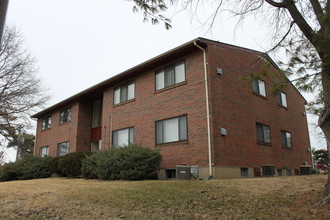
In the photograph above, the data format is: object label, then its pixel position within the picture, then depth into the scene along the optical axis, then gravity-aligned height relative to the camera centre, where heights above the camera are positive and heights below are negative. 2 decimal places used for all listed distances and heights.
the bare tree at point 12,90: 23.03 +6.91
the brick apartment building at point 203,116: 13.05 +3.10
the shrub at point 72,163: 16.56 +0.90
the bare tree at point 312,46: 6.10 +2.72
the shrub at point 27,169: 19.36 +0.69
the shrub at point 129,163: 12.57 +0.65
